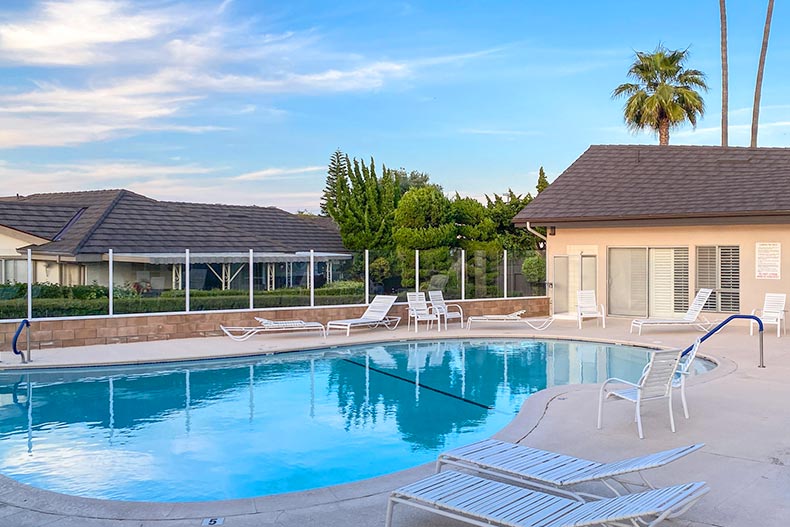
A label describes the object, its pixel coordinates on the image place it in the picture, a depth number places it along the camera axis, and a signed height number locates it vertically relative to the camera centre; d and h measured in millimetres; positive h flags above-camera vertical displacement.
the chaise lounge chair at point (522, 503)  4066 -1549
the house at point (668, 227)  17250 +698
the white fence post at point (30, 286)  14508 -581
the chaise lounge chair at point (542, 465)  4945 -1549
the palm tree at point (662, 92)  31252 +7103
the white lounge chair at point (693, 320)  16328 -1485
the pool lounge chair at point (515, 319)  17781 -1590
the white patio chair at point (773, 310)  15656 -1232
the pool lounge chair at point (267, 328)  15955 -1593
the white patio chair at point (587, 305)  18172 -1277
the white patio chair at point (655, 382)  7414 -1326
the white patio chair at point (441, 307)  17828 -1272
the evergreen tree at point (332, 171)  53025 +6412
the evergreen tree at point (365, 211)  29172 +1835
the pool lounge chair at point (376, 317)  16928 -1503
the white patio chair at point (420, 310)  17531 -1348
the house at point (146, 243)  16812 +424
